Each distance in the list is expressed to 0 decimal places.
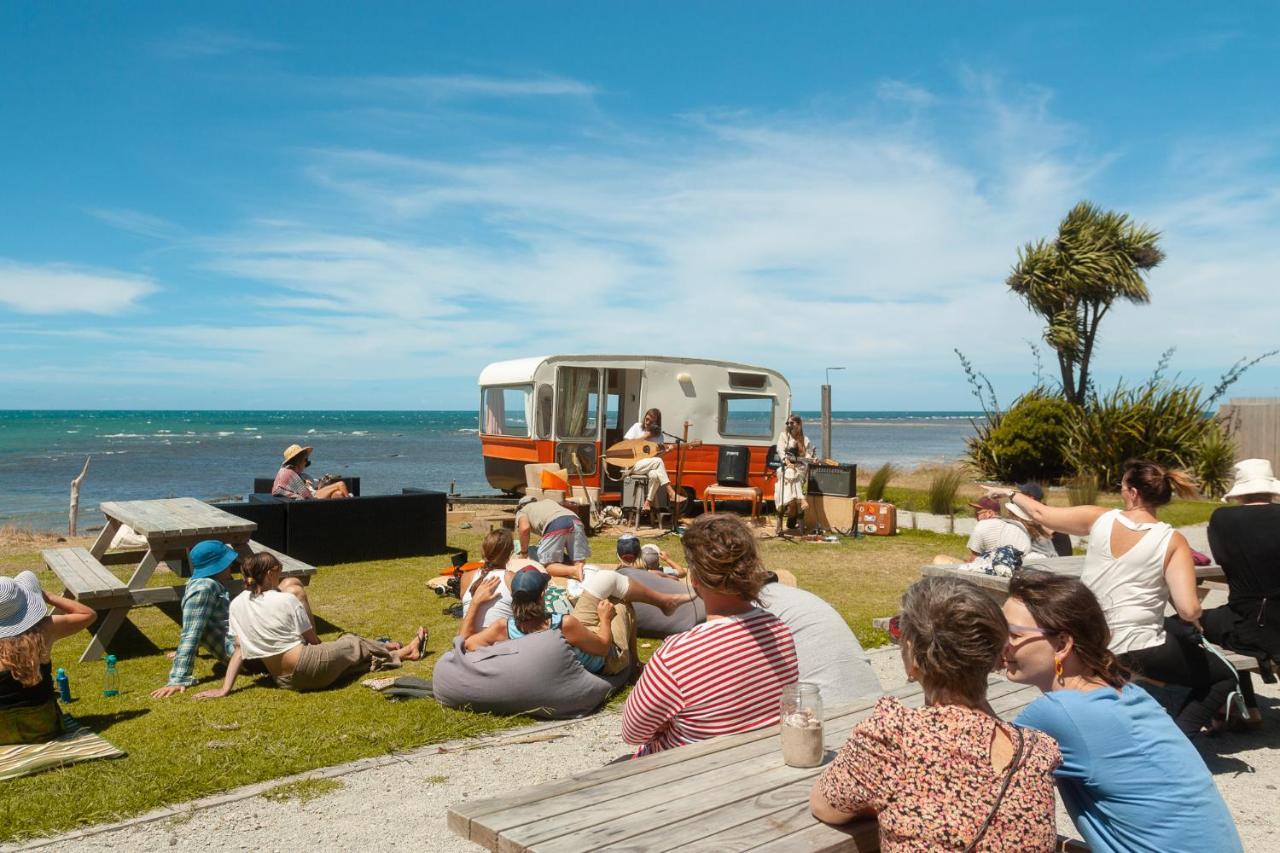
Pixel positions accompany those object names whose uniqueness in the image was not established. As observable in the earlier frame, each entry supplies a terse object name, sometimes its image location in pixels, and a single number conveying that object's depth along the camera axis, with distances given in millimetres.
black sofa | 8828
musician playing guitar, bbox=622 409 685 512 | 11930
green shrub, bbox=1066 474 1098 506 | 12867
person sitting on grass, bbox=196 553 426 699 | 5121
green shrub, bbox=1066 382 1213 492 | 16000
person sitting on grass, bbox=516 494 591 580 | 6629
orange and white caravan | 12922
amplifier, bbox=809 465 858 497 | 11414
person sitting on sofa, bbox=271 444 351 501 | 9445
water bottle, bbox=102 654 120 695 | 5164
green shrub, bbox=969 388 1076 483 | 17359
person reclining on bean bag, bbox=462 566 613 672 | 4500
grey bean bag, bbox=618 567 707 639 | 5969
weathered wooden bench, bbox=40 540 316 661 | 5473
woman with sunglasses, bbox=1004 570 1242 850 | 2062
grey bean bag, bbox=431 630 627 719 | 4602
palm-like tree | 19812
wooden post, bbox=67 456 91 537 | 12484
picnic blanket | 3781
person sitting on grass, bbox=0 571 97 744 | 3848
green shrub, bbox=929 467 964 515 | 13297
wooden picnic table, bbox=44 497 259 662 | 5578
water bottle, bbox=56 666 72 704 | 4914
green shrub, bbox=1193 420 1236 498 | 15633
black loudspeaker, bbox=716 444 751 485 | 12805
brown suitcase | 11367
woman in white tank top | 3814
